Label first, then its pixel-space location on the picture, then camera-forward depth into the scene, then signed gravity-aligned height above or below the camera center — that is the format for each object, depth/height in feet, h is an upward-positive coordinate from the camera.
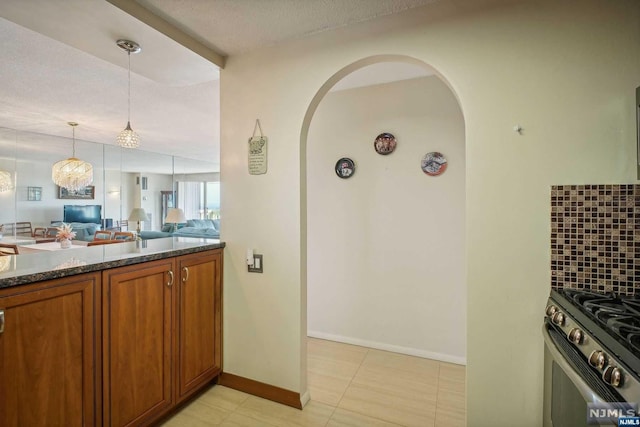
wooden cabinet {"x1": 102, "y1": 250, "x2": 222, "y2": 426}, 4.72 -2.26
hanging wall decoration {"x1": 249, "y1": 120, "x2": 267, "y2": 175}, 6.50 +1.18
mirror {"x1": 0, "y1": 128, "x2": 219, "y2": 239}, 15.60 +1.87
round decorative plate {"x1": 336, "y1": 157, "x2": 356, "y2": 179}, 9.06 +1.25
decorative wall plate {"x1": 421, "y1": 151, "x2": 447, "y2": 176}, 8.01 +1.23
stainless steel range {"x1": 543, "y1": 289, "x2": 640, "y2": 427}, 2.54 -1.44
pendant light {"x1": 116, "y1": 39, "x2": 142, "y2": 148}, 8.64 +1.97
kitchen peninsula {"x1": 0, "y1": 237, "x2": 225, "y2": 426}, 3.69 -1.87
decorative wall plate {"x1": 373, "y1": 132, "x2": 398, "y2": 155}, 8.52 +1.86
